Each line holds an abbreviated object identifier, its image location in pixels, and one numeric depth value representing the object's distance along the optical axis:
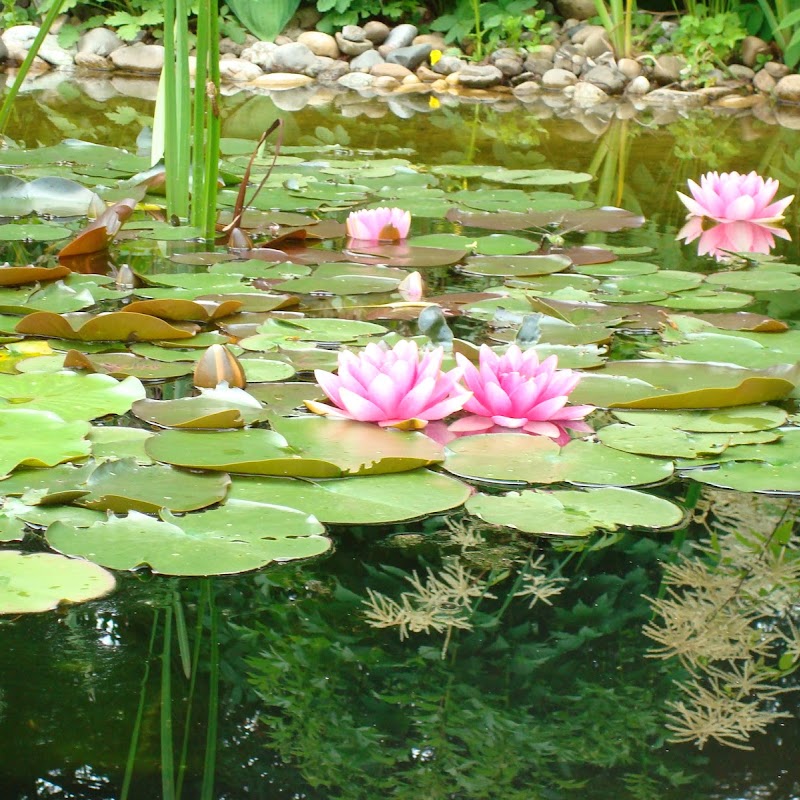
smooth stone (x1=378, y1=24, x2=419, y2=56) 15.20
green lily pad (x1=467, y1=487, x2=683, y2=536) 2.58
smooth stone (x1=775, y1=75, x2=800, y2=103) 13.25
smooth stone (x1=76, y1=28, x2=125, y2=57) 15.14
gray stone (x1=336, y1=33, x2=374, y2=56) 15.20
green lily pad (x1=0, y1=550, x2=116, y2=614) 2.15
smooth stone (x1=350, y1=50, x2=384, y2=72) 14.87
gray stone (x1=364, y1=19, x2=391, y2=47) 15.34
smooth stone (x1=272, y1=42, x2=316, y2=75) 14.65
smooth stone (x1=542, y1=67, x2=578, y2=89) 14.23
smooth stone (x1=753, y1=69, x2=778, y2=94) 13.70
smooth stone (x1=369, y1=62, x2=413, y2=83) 14.64
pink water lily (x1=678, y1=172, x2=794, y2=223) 6.19
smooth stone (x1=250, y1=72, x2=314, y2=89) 14.38
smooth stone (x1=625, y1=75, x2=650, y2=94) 13.82
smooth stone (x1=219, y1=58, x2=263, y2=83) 14.60
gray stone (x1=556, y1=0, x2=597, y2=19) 15.44
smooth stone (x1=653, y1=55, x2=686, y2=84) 13.98
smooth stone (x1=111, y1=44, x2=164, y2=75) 14.82
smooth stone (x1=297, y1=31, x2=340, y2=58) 15.16
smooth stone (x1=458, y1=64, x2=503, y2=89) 14.24
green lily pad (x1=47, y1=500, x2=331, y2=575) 2.32
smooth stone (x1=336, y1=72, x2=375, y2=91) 14.63
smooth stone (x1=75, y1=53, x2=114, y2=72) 15.08
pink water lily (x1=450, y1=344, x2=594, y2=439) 3.14
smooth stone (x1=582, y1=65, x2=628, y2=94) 13.75
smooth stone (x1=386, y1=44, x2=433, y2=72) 14.73
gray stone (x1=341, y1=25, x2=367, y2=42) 15.17
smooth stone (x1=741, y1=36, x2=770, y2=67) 13.95
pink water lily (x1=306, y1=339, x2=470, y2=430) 3.07
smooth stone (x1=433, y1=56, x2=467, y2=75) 14.77
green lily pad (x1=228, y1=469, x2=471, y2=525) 2.60
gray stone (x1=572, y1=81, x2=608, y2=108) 13.66
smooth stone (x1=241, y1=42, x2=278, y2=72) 14.80
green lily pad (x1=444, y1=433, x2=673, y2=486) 2.84
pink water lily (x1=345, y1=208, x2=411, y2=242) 5.39
